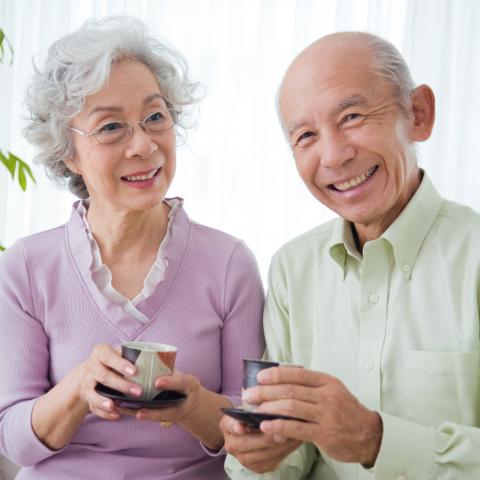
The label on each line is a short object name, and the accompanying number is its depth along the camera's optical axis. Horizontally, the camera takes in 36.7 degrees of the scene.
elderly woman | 1.83
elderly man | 1.57
